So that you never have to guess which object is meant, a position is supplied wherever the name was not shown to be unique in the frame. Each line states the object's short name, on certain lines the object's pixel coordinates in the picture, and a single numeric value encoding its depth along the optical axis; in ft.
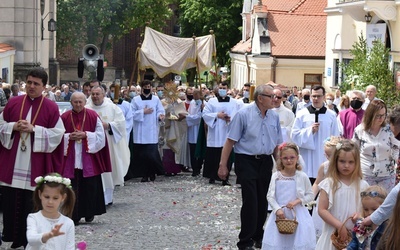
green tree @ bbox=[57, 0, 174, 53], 189.16
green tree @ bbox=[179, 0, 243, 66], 201.16
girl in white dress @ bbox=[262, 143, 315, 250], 33.22
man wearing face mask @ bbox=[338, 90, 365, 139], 46.57
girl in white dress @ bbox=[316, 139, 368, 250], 29.32
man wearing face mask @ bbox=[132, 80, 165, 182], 66.23
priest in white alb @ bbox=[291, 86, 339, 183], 46.73
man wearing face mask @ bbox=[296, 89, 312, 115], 62.03
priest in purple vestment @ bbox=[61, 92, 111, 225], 44.01
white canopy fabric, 85.35
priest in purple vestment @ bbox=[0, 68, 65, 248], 36.37
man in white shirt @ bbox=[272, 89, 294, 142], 51.78
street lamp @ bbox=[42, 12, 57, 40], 136.05
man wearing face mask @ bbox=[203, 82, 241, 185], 65.72
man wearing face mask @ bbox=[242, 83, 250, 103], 69.23
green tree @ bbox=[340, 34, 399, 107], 86.99
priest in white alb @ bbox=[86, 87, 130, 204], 50.78
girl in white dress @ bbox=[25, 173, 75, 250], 26.99
